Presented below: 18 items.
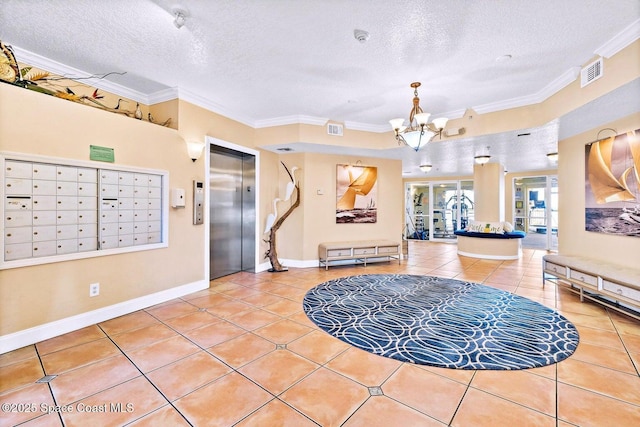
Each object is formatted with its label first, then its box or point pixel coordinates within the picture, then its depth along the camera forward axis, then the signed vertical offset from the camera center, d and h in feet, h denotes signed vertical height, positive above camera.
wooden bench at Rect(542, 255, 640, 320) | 9.83 -2.68
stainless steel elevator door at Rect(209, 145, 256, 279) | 16.14 +0.13
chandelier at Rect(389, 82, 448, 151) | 11.98 +3.69
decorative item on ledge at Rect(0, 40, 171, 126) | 8.78 +5.01
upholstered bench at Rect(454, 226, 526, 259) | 22.88 -2.69
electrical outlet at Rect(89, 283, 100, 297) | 10.29 -2.87
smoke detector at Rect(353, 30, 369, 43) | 8.76 +5.73
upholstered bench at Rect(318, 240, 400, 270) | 18.93 -2.66
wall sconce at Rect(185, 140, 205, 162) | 13.44 +3.18
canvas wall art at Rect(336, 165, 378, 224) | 20.59 +1.47
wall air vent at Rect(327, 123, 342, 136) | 17.47 +5.37
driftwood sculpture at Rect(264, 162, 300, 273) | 18.40 -0.88
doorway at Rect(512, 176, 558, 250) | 28.66 +0.39
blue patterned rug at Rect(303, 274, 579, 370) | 8.05 -4.12
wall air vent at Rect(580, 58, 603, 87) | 9.86 +5.21
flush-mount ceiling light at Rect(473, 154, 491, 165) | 20.20 +4.03
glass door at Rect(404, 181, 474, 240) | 34.04 +0.52
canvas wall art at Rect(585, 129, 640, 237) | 11.35 +1.25
